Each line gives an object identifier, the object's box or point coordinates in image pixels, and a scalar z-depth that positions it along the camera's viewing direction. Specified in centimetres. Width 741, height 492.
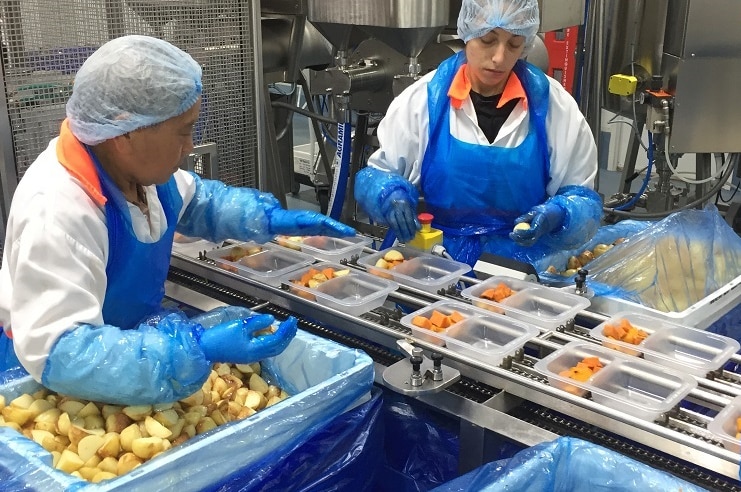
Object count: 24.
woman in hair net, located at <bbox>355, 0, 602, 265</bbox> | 191
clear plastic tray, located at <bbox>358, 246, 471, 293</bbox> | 162
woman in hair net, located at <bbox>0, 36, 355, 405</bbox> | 110
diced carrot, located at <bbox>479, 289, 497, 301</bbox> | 154
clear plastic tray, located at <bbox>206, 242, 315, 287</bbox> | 173
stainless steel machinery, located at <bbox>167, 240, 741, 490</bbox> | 107
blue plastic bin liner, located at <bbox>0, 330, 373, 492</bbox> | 96
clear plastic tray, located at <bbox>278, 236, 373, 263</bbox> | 179
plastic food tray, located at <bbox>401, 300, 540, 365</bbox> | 130
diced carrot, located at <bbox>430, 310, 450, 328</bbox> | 141
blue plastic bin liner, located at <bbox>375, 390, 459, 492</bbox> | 126
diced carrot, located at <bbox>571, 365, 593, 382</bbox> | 122
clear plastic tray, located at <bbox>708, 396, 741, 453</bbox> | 105
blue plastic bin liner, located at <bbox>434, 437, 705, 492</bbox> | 99
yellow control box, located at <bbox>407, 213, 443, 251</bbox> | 181
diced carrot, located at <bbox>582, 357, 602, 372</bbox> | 125
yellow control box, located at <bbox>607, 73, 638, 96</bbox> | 329
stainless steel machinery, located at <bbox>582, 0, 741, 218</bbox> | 305
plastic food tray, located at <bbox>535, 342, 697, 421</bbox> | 113
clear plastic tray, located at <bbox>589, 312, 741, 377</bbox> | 127
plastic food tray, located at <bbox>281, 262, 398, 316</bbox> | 151
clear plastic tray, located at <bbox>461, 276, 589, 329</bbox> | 144
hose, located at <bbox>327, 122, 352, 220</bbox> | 277
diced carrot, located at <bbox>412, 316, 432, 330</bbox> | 140
